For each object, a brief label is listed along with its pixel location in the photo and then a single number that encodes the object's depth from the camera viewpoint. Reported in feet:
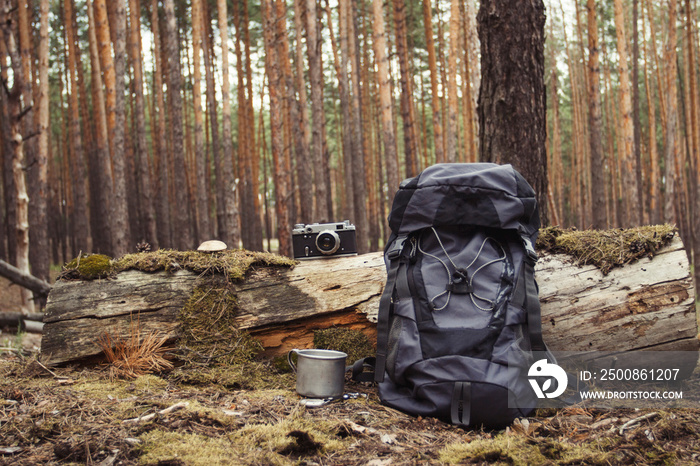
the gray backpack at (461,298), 8.36
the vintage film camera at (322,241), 11.96
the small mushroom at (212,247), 11.96
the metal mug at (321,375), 9.46
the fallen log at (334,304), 10.52
